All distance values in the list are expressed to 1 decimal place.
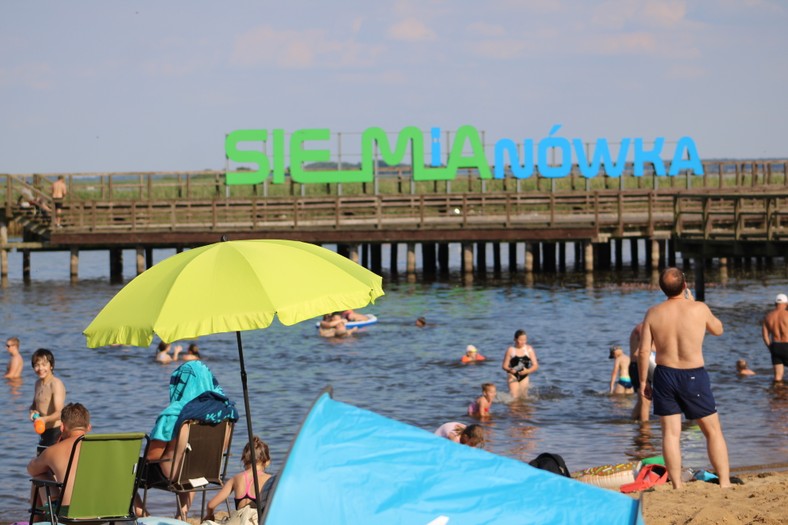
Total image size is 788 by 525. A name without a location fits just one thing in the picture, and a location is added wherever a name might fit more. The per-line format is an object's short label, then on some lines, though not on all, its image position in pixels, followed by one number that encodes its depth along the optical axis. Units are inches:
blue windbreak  398.3
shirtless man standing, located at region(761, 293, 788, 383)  1215.6
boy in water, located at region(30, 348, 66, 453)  761.0
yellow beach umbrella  498.0
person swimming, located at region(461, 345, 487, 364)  1701.5
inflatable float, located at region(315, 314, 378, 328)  2131.8
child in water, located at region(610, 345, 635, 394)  1310.3
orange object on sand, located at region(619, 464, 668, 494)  704.4
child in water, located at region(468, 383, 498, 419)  1210.6
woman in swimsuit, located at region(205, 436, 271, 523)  643.5
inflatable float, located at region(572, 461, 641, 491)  762.8
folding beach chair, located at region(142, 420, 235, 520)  632.4
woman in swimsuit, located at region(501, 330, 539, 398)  1286.9
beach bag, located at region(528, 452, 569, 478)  558.7
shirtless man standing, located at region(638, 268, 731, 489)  635.5
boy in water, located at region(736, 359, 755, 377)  1441.9
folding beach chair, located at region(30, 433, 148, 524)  564.4
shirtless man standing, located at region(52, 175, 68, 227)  3106.8
